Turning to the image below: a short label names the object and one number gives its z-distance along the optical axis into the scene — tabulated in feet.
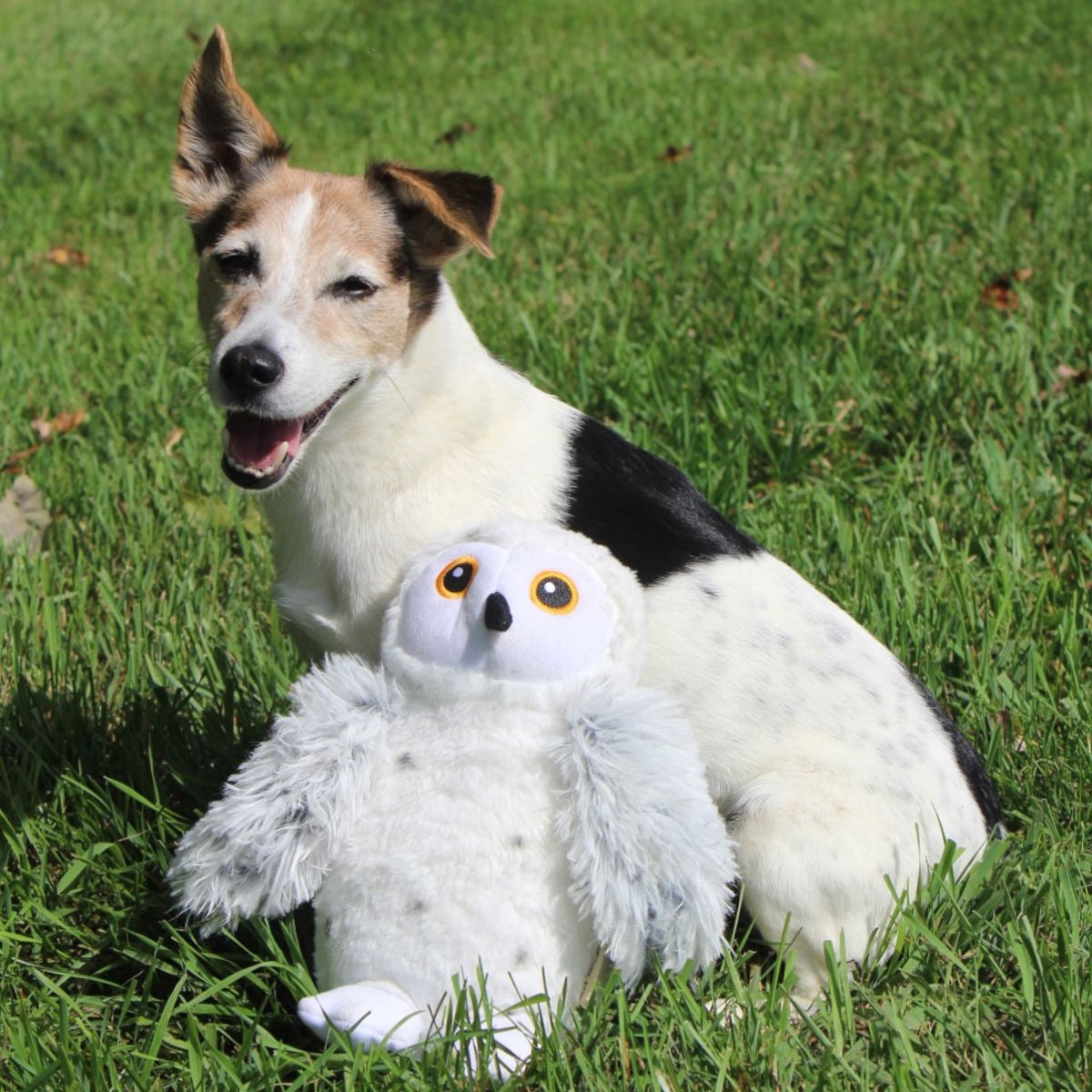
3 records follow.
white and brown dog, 8.29
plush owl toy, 7.01
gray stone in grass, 13.48
